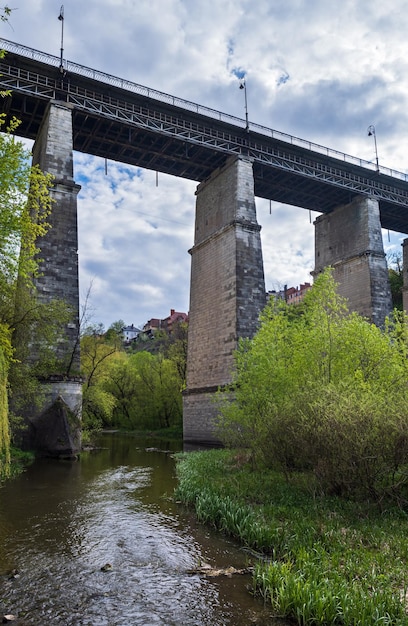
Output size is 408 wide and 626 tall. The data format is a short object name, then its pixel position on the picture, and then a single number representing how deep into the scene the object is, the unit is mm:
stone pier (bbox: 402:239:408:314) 42531
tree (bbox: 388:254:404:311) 55850
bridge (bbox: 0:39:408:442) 24438
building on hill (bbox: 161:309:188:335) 110538
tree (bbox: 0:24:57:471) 11156
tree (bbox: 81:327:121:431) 31688
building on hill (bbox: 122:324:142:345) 161088
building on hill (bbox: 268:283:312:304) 123862
